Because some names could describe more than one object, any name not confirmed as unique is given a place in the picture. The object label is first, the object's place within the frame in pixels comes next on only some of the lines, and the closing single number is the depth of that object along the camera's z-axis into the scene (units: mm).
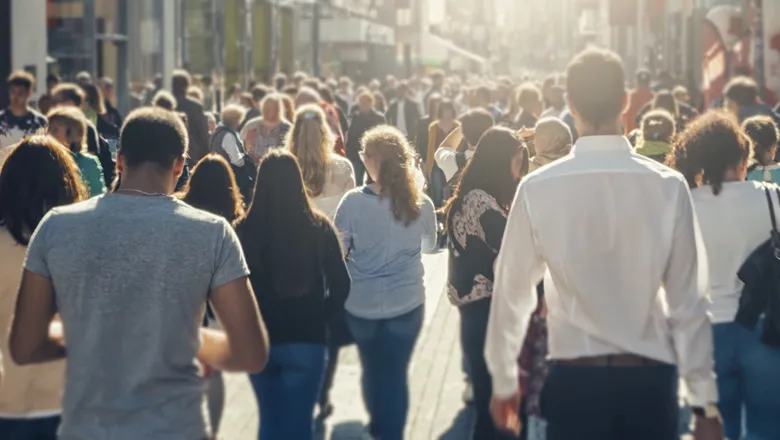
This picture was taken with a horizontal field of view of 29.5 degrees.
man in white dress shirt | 4059
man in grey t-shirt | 3689
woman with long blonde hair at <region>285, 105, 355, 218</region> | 8852
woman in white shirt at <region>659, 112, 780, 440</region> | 5859
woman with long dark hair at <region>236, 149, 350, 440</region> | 6082
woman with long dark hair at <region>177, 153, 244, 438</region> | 6664
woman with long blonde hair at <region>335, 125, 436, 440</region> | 7059
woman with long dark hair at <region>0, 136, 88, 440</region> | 4617
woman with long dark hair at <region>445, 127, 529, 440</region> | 6715
